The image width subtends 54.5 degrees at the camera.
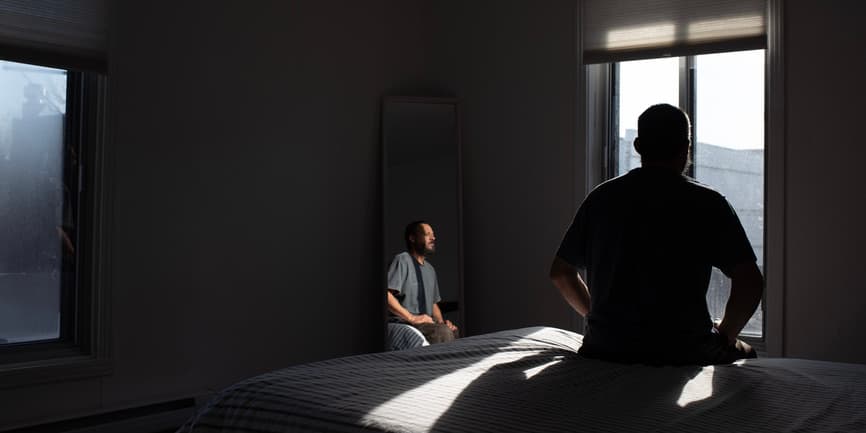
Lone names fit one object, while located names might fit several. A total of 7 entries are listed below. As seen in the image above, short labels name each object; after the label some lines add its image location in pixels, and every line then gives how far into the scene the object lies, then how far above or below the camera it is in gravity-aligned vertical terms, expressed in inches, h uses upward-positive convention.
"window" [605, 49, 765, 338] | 158.4 +19.4
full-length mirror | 180.9 +5.5
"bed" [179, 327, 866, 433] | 57.4 -13.5
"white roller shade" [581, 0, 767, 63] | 155.0 +37.4
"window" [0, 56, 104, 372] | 133.0 +1.1
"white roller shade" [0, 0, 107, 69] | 126.6 +29.7
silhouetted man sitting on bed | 79.7 -4.1
